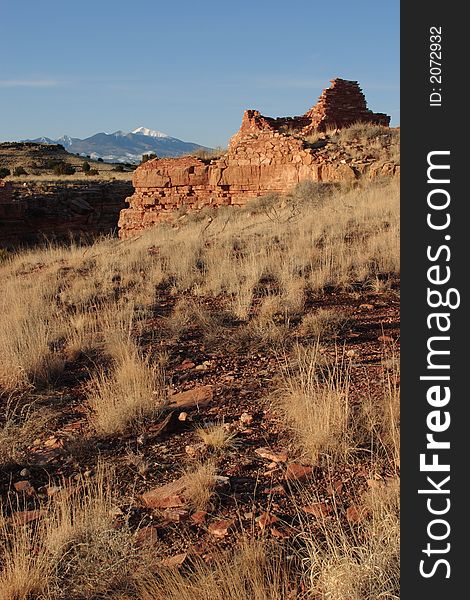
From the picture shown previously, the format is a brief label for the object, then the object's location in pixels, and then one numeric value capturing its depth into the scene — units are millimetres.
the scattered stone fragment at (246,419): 3962
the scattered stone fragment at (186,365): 5152
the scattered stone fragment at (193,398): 4359
